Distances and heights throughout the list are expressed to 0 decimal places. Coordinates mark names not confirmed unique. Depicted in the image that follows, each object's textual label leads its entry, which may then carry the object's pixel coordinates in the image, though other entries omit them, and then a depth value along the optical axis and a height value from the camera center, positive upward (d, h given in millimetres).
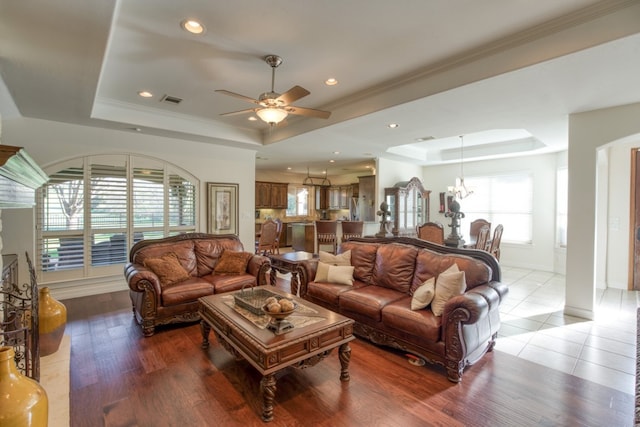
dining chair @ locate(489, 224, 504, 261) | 5299 -535
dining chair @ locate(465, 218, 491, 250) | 5805 -349
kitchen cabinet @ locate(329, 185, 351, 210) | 10359 +457
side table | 3910 -792
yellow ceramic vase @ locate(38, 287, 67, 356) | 2680 -1089
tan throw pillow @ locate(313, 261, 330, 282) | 3660 -809
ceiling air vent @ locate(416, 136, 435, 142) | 5301 +1326
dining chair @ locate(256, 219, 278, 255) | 6801 -641
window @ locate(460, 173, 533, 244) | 6891 +194
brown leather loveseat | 3232 -843
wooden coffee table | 1982 -977
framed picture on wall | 5754 -2
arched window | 4367 -50
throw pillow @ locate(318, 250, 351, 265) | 3832 -662
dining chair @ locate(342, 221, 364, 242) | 6578 -431
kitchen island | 7965 -797
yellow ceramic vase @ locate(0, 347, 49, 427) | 1203 -833
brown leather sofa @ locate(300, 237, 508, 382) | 2402 -928
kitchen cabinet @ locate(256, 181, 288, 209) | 9562 +456
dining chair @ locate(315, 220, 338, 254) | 6613 -556
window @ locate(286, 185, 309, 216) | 10562 +289
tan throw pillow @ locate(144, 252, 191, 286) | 3495 -762
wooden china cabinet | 7051 +121
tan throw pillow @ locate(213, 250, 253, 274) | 4035 -771
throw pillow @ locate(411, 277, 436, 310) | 2746 -828
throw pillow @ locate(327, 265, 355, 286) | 3547 -810
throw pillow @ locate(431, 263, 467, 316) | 2623 -720
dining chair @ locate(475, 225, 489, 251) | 4879 -484
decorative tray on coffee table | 2137 -860
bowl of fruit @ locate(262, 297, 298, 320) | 2121 -741
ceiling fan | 2680 +1025
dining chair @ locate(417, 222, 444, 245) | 5289 -420
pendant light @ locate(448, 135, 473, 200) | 6449 +457
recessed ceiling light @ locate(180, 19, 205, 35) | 2376 +1520
